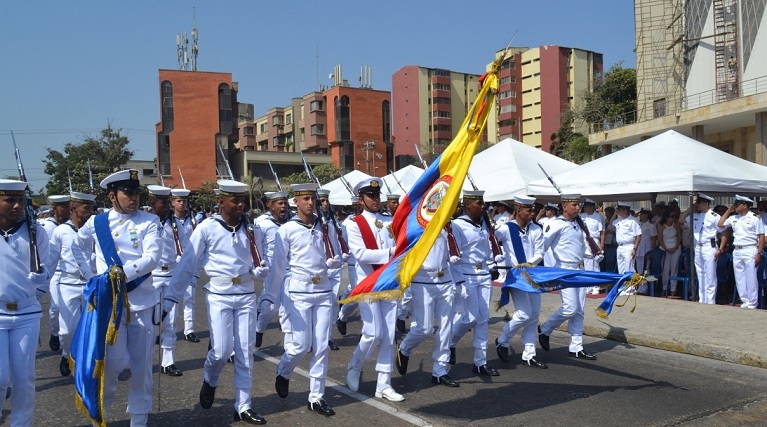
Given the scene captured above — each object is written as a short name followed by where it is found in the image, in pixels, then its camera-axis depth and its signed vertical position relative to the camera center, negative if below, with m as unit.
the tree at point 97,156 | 44.03 +3.62
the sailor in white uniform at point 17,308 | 5.17 -0.74
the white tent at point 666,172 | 12.91 +0.53
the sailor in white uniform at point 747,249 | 12.31 -0.95
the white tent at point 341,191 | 22.64 +0.50
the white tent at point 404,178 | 21.41 +0.82
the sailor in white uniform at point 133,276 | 5.78 -0.57
